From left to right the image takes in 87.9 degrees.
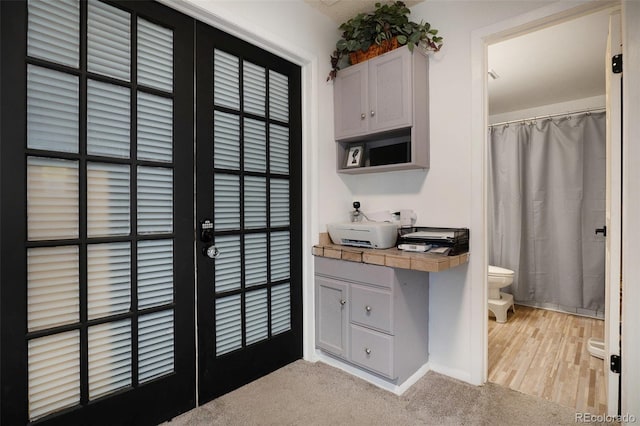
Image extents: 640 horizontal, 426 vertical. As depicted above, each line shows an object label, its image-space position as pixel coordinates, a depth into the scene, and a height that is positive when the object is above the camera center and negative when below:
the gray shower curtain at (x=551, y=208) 3.33 +0.04
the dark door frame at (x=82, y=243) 1.23 -0.14
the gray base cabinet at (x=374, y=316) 1.89 -0.64
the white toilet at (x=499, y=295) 3.17 -0.83
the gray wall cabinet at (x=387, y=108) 2.08 +0.69
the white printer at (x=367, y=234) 2.04 -0.14
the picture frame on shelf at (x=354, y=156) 2.43 +0.42
